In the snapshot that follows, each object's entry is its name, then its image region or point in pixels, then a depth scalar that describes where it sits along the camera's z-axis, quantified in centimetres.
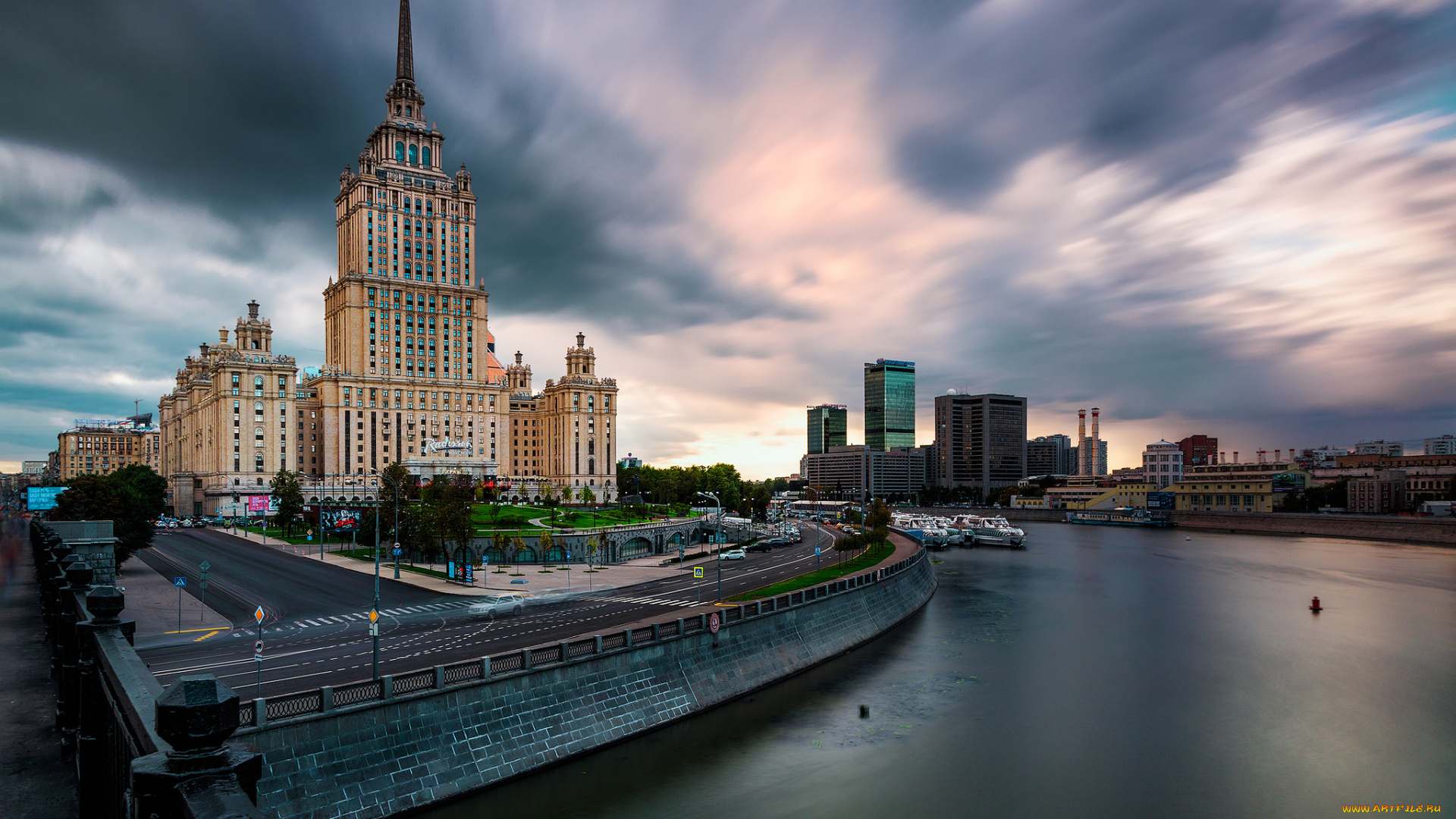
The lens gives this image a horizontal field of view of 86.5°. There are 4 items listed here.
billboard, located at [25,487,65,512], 8944
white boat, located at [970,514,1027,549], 14912
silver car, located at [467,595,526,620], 4988
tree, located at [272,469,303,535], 10756
